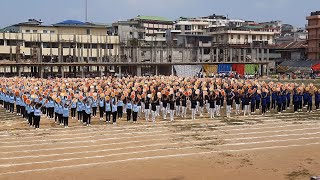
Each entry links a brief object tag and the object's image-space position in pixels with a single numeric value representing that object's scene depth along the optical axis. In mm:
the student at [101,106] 19766
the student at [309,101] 22172
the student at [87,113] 17927
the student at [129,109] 19062
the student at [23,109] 20259
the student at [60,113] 17969
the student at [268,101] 21845
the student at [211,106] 20234
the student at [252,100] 21450
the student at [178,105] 20594
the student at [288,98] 22380
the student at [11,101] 22719
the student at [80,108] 18416
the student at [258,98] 21688
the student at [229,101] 20581
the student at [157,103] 20152
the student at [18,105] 21277
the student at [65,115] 17431
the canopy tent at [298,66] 55362
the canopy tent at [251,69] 54628
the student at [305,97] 22281
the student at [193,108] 19892
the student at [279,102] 21812
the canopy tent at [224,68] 53281
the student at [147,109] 19484
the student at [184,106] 20388
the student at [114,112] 18453
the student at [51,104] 19464
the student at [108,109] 18656
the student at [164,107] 20141
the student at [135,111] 18891
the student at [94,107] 20167
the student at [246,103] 21153
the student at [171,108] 19531
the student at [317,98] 22594
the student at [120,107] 19405
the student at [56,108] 18278
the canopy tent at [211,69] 51844
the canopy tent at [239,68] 54238
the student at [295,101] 21891
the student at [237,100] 21328
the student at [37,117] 17070
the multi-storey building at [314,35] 58250
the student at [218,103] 20922
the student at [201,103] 21172
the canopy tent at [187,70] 49594
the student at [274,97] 22212
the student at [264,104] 21462
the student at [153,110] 19203
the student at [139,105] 19688
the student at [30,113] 17562
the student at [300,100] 21962
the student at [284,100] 22031
